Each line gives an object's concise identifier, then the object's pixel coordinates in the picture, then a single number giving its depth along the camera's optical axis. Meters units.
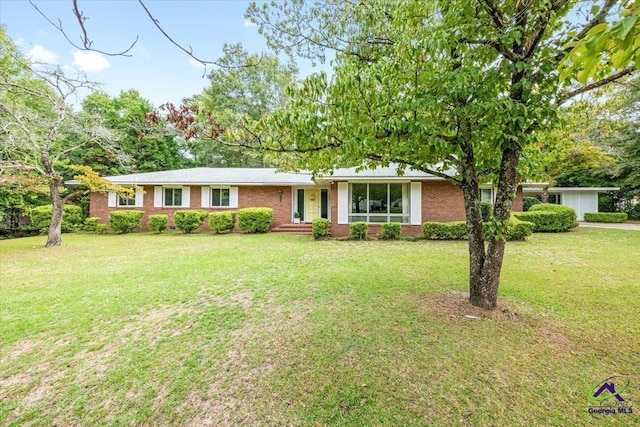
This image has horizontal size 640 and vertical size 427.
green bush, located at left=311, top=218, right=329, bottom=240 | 12.27
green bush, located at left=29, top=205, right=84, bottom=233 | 15.41
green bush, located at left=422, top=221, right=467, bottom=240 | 11.84
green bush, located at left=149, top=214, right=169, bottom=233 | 14.77
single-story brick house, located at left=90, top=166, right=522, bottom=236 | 13.34
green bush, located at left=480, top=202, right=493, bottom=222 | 11.65
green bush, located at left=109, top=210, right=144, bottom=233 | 15.02
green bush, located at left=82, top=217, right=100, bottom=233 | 15.54
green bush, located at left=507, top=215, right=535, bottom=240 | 10.98
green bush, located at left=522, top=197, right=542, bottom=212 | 22.47
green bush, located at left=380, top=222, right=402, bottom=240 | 12.23
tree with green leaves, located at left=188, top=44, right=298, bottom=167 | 26.22
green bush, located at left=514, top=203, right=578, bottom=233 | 13.30
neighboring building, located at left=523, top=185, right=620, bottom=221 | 21.45
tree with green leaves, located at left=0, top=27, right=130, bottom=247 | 8.88
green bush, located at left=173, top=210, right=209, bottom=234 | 14.73
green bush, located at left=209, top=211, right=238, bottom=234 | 14.64
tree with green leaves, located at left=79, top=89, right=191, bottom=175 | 22.48
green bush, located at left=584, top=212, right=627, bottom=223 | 18.86
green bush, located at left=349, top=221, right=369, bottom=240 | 12.34
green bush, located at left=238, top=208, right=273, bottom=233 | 14.57
